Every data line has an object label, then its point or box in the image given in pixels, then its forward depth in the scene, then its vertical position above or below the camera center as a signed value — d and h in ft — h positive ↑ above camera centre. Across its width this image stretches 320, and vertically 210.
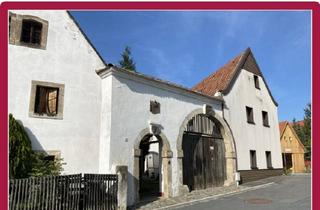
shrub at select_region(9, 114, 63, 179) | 29.80 -3.34
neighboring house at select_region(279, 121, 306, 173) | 106.22 -8.75
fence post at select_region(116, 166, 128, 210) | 32.24 -6.66
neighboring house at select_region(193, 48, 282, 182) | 57.52 +2.94
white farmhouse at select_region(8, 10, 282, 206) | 34.47 +2.48
